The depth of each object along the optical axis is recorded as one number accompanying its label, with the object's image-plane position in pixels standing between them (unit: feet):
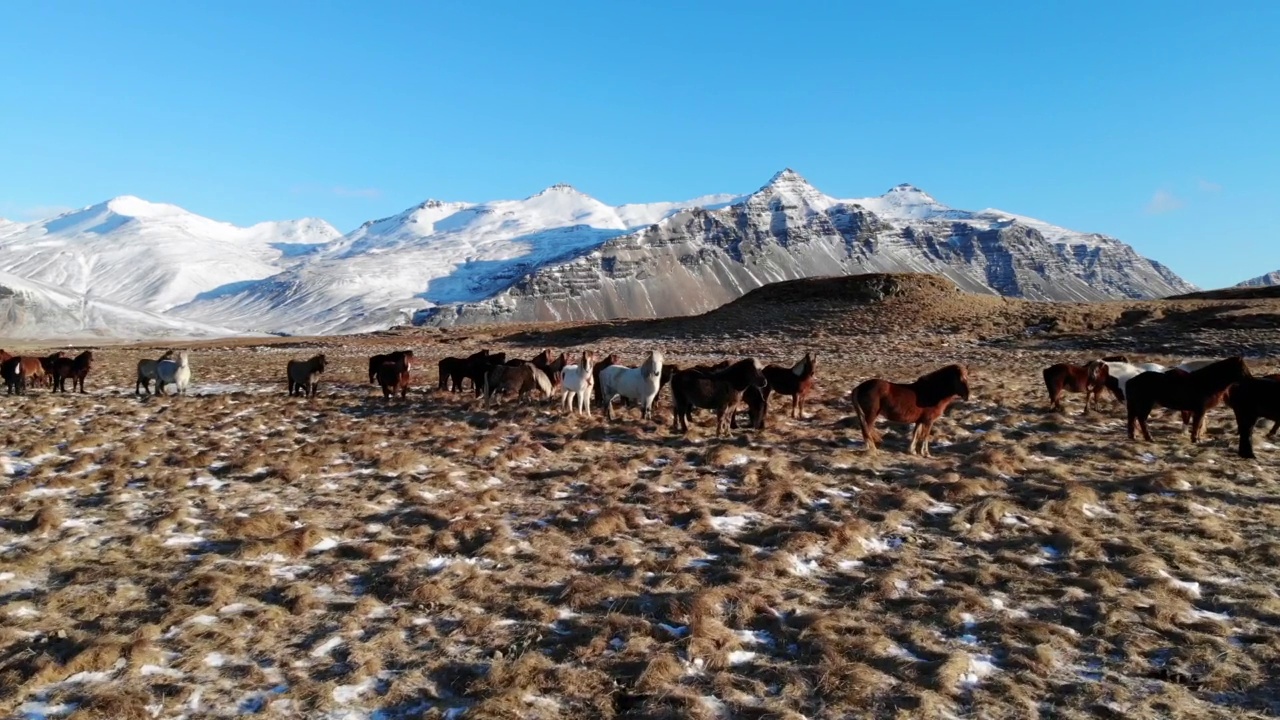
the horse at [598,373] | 62.47
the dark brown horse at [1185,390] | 45.62
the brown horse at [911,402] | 44.80
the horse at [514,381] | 66.80
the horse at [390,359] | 75.13
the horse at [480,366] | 74.33
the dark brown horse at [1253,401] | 42.47
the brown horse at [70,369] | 82.02
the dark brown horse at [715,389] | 50.75
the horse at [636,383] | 55.83
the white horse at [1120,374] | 57.38
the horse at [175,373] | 77.87
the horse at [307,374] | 76.79
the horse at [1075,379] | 58.90
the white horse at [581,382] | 60.54
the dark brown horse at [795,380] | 58.28
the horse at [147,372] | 78.43
